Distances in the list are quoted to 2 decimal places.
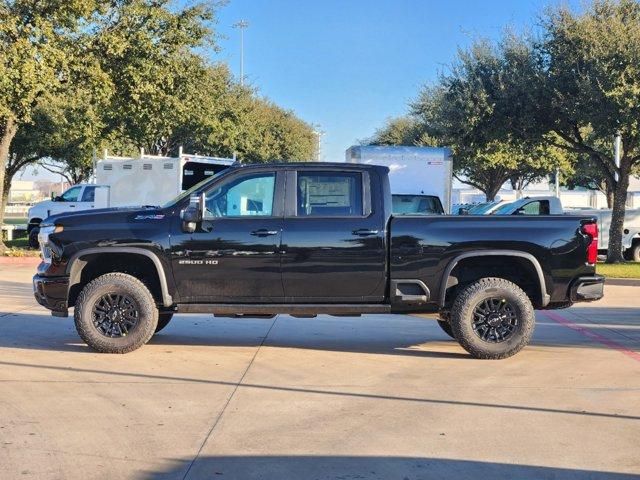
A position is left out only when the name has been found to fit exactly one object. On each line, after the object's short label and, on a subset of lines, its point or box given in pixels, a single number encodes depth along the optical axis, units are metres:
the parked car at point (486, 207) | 26.70
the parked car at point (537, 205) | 22.45
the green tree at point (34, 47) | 17.81
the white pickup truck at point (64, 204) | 24.59
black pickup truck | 8.24
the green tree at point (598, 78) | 18.81
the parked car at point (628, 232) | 22.39
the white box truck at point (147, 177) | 22.94
